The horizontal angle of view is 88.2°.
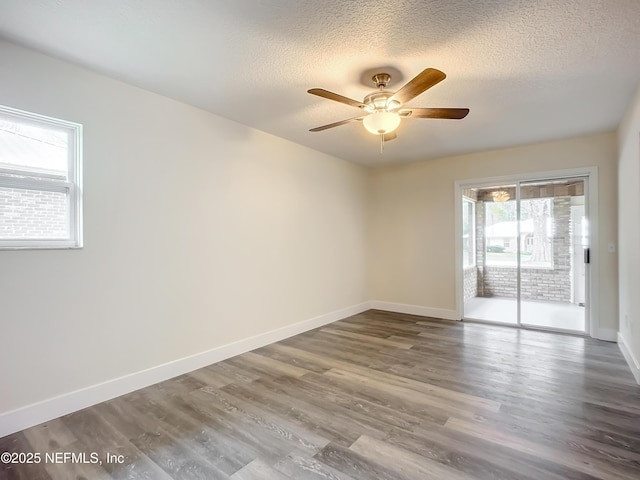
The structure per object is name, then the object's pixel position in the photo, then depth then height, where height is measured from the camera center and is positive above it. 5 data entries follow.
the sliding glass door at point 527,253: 4.32 -0.17
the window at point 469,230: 5.09 +0.16
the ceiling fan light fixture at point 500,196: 4.80 +0.66
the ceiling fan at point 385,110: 2.30 +0.99
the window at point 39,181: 2.20 +0.41
